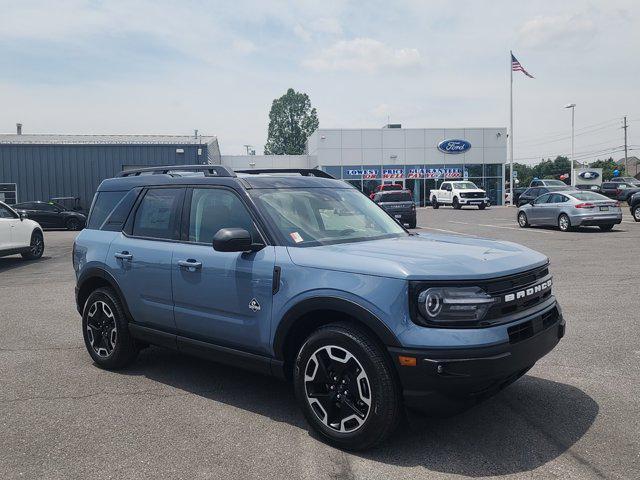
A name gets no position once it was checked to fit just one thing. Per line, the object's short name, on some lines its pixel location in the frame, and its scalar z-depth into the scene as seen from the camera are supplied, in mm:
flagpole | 48875
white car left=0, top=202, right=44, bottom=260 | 14078
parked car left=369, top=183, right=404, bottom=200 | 42762
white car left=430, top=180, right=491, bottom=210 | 40719
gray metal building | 34906
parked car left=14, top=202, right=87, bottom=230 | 26531
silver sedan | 19812
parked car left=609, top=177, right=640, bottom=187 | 46031
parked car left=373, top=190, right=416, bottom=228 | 23344
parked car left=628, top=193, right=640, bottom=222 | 23609
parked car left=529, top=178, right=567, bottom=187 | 38988
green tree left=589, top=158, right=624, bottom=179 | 109438
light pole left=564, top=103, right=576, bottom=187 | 52756
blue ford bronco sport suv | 3455
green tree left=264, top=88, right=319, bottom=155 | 92188
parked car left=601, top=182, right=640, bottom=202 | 40969
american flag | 47188
